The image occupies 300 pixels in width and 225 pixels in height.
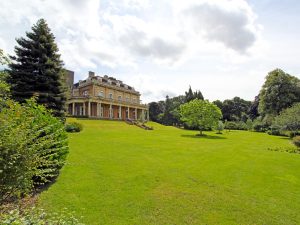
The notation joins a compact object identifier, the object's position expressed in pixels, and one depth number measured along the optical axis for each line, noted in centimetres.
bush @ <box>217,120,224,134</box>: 4284
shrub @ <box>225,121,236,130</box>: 5959
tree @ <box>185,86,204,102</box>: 6531
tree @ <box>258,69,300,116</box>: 4362
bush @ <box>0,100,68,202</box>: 500
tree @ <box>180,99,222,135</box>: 3766
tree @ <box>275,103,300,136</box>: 3169
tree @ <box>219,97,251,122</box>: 7563
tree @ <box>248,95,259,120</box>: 7256
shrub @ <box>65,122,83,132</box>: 2738
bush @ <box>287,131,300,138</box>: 3461
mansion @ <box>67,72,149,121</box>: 4928
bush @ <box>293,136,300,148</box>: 2448
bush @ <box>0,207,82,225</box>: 382
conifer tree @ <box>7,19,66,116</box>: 2217
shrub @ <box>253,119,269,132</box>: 5038
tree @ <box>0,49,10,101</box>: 850
